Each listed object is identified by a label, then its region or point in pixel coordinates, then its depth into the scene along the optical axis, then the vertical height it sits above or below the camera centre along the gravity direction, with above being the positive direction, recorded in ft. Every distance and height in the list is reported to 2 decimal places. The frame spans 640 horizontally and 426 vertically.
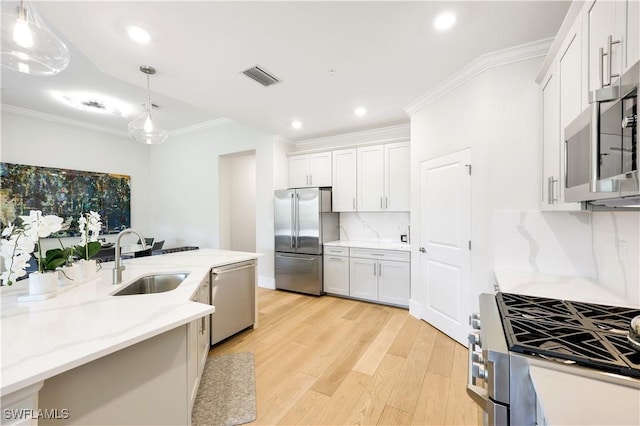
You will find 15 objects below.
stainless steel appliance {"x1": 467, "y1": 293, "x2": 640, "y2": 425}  2.72 -1.68
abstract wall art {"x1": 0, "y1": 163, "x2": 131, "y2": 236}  14.37 +1.02
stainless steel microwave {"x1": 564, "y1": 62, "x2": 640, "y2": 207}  2.68 +0.73
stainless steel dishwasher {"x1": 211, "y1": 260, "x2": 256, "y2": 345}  8.54 -3.11
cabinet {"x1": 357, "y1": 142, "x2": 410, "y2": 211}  12.97 +1.58
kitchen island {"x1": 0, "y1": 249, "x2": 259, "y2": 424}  2.79 -1.67
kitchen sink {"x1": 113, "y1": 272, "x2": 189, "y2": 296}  6.93 -1.98
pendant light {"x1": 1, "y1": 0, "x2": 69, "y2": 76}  4.52 +3.07
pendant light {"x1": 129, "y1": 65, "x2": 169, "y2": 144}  9.50 +2.99
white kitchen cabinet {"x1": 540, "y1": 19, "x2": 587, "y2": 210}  4.74 +2.03
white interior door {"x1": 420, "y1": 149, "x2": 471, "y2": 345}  8.70 -1.25
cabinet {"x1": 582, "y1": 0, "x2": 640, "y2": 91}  3.02 +2.21
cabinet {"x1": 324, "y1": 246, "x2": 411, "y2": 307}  12.23 -3.31
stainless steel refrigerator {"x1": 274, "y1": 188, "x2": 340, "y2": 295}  14.11 -1.46
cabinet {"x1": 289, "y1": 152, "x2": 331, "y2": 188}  15.05 +2.29
